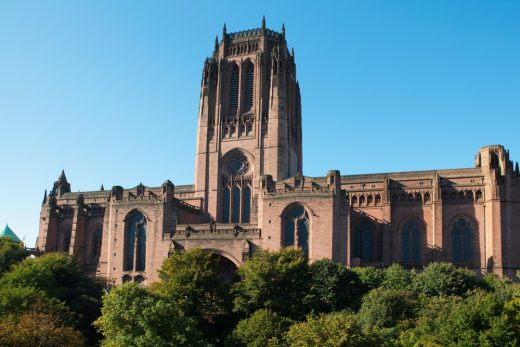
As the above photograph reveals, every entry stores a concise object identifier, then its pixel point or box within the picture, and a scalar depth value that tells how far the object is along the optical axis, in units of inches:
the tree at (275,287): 1925.4
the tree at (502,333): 1503.4
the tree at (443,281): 1983.3
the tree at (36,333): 1489.9
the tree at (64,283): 2080.5
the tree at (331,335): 1437.0
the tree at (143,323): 1542.8
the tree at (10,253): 2534.4
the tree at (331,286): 2021.4
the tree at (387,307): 1808.6
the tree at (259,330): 1692.3
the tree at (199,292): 1923.0
